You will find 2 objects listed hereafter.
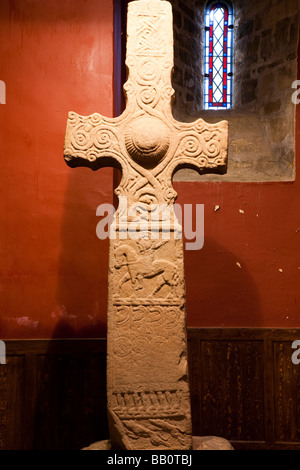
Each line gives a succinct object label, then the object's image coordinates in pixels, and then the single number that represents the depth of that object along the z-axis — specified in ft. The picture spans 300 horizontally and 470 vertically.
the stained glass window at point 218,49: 15.33
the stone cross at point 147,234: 7.42
